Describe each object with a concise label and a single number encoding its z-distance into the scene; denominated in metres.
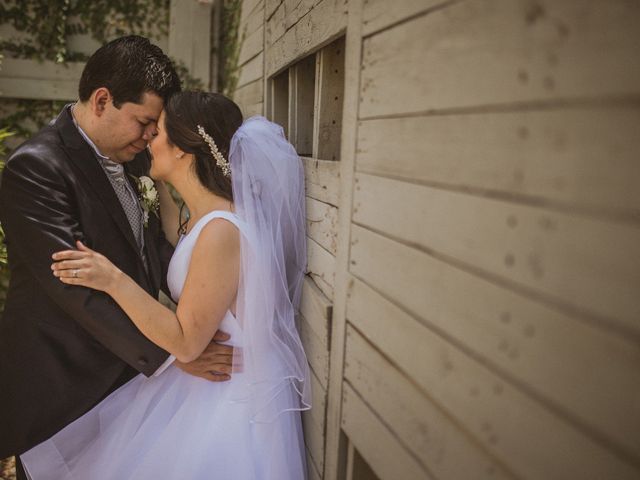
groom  1.81
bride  1.80
